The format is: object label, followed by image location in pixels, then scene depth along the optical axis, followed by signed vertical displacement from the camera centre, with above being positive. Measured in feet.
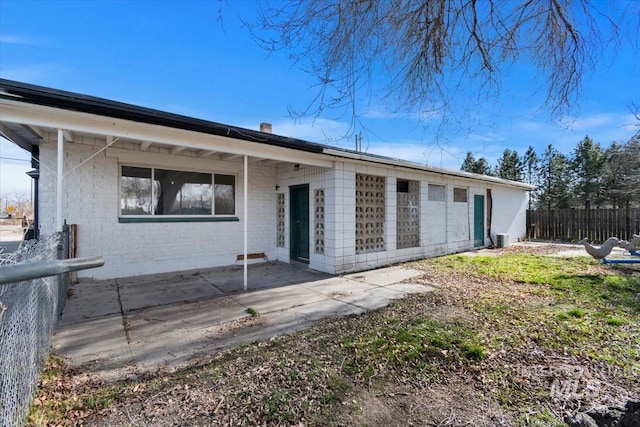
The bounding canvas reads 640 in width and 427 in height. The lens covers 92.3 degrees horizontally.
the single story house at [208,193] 16.22 +1.76
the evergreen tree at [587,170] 84.16 +12.83
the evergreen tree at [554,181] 92.99 +10.54
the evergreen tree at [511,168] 96.80 +15.11
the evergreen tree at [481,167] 96.05 +15.00
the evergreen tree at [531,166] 102.73 +16.34
